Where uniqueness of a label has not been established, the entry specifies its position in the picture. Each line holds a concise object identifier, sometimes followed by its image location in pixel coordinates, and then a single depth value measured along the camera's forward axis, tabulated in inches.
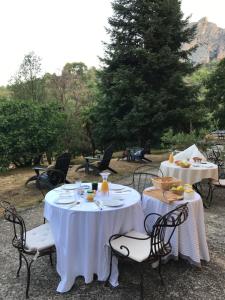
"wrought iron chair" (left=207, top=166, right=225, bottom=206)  227.6
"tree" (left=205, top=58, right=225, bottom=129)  668.7
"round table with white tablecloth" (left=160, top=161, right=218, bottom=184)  221.8
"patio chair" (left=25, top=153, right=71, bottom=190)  252.8
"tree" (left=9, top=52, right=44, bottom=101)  681.6
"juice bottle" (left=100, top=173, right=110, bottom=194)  139.1
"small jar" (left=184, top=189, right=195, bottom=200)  134.4
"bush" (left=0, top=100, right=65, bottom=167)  373.4
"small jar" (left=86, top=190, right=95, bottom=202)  126.3
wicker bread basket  142.9
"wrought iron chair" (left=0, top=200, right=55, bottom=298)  112.1
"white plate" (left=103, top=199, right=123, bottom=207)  119.7
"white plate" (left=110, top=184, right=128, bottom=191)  148.5
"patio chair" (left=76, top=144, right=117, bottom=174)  320.2
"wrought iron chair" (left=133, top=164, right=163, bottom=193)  273.8
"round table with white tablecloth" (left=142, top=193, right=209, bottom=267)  127.4
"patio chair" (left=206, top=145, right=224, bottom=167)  317.1
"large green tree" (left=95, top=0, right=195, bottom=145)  477.4
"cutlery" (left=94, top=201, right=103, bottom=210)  117.4
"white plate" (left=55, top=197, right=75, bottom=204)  121.3
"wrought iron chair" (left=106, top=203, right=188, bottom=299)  106.0
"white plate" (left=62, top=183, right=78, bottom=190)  148.0
